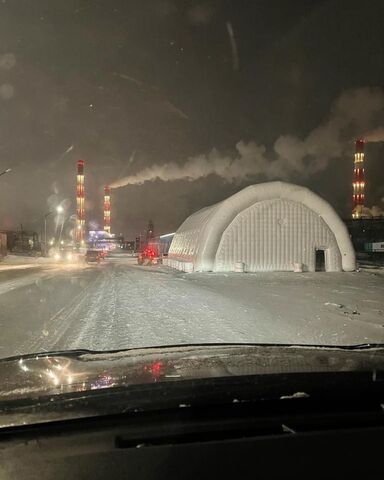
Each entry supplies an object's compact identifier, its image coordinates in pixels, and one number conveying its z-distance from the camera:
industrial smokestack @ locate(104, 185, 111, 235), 148.75
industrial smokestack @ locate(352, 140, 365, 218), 90.54
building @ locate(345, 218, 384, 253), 86.56
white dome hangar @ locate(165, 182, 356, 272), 33.50
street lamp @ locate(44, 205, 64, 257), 70.12
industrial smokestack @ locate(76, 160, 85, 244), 121.50
